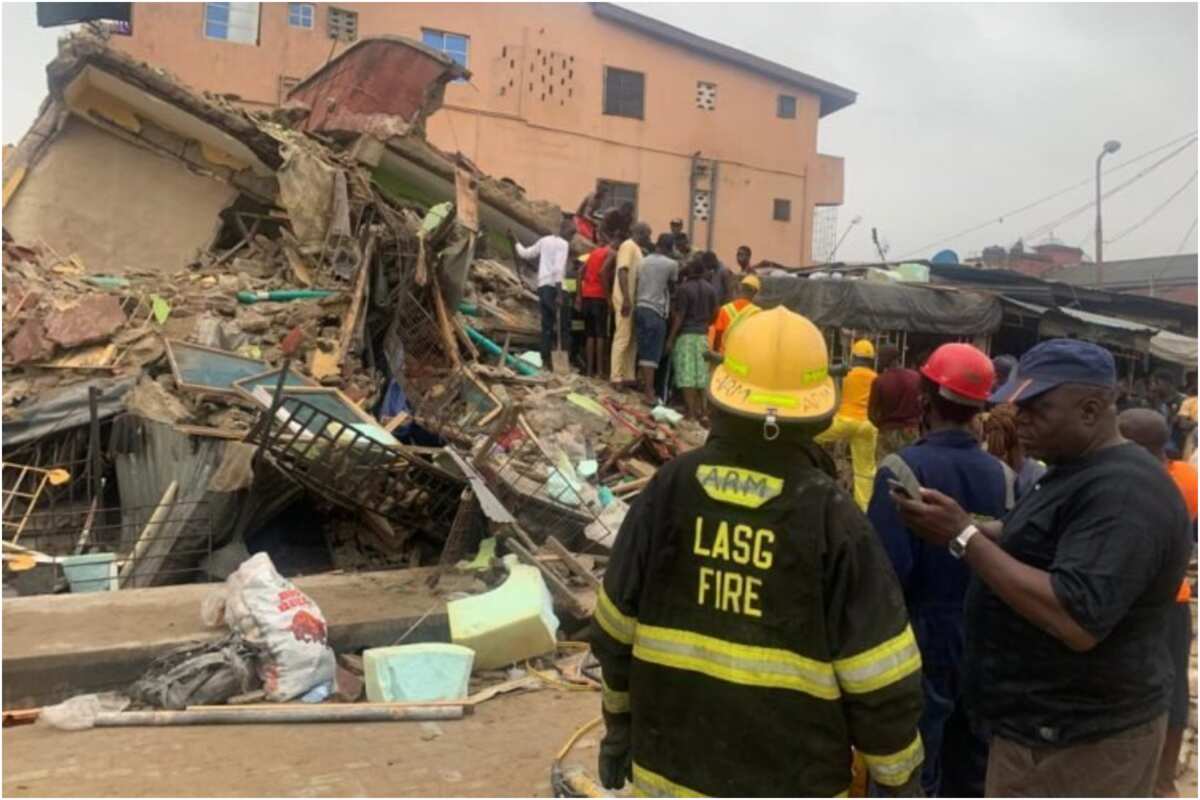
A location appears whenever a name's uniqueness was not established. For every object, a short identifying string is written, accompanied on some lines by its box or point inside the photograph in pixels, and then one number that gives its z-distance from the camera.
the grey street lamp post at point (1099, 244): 23.98
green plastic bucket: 5.60
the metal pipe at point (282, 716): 3.65
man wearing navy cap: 1.91
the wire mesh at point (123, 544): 5.65
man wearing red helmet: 2.71
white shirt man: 9.63
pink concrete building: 22.00
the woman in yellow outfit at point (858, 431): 4.47
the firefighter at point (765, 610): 1.76
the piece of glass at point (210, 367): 7.02
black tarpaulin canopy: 10.94
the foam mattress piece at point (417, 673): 3.95
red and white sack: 3.92
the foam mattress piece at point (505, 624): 4.36
